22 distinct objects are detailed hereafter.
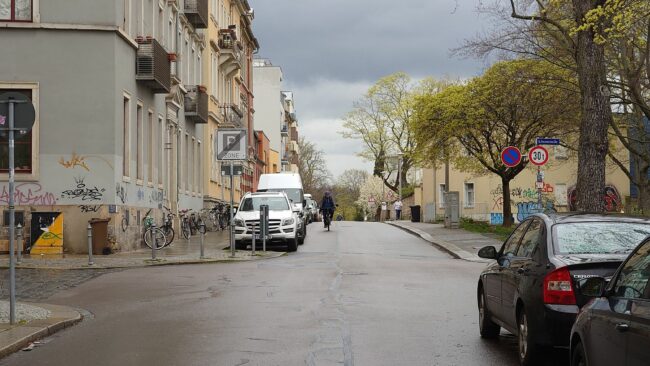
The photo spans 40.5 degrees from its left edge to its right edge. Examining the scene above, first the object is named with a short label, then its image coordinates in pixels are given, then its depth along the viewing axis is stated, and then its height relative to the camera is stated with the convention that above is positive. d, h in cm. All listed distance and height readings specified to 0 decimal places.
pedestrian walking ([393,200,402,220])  6981 +39
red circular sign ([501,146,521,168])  2333 +154
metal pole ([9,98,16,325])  1055 +18
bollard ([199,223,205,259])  2173 -69
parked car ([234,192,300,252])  2627 -27
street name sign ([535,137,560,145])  1923 +157
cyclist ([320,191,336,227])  3900 +40
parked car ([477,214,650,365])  738 -49
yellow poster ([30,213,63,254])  2286 -55
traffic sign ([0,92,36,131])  1059 +131
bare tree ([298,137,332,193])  10994 +609
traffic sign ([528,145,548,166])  2014 +133
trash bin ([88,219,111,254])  2330 -40
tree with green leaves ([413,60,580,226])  3512 +415
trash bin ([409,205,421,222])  5666 +17
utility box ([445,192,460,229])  4094 +19
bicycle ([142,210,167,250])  2608 -50
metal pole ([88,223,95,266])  1902 -62
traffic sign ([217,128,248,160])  2259 +188
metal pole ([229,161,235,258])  2255 -48
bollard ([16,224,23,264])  1835 -54
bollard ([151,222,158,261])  2083 -74
